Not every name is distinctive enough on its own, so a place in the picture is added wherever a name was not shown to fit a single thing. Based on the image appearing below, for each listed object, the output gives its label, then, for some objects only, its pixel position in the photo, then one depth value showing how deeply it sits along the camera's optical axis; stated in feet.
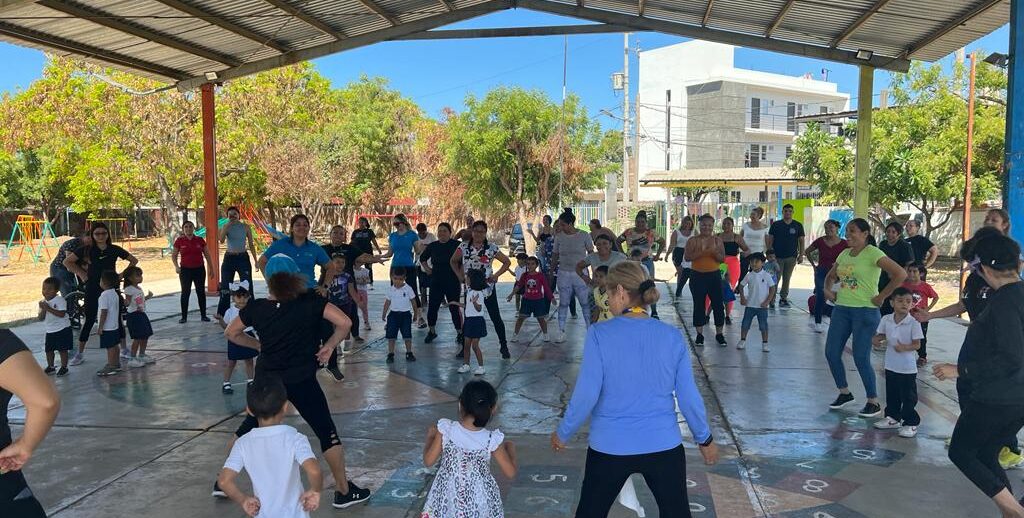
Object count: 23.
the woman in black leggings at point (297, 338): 13.69
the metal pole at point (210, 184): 47.57
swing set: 89.66
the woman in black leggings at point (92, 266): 28.43
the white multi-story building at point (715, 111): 160.97
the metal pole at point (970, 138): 59.19
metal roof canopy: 32.48
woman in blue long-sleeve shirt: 10.18
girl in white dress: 11.00
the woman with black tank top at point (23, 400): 7.81
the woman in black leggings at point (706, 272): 30.42
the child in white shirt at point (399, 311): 28.12
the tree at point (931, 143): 63.93
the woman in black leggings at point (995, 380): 12.58
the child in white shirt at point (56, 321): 25.71
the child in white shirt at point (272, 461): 10.09
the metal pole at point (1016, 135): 21.47
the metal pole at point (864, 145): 40.27
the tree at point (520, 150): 90.43
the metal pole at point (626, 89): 123.13
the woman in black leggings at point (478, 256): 29.91
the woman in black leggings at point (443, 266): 30.99
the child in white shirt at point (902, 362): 18.97
